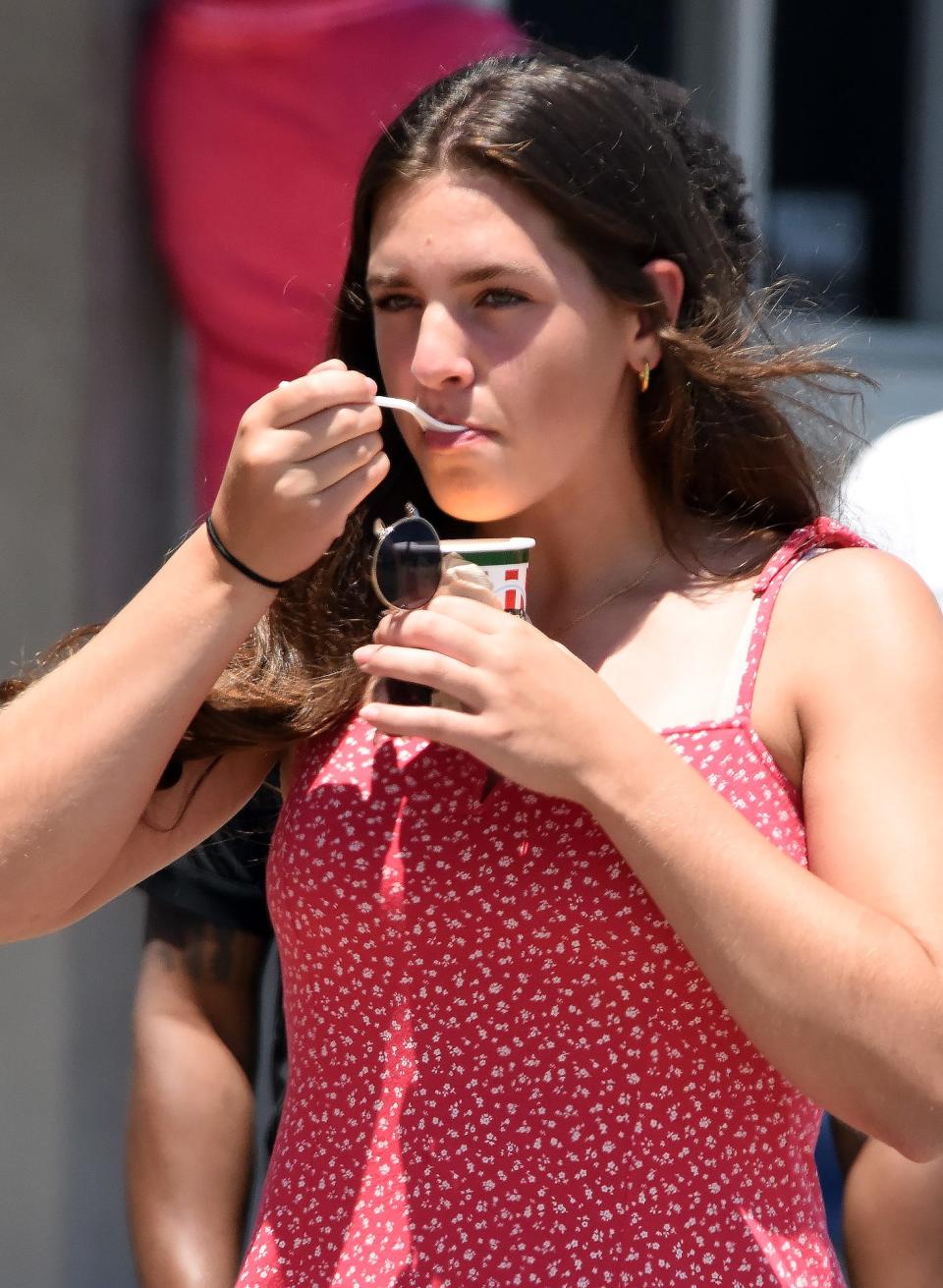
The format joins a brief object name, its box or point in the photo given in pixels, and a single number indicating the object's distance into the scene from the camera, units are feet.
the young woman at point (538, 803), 17.69
